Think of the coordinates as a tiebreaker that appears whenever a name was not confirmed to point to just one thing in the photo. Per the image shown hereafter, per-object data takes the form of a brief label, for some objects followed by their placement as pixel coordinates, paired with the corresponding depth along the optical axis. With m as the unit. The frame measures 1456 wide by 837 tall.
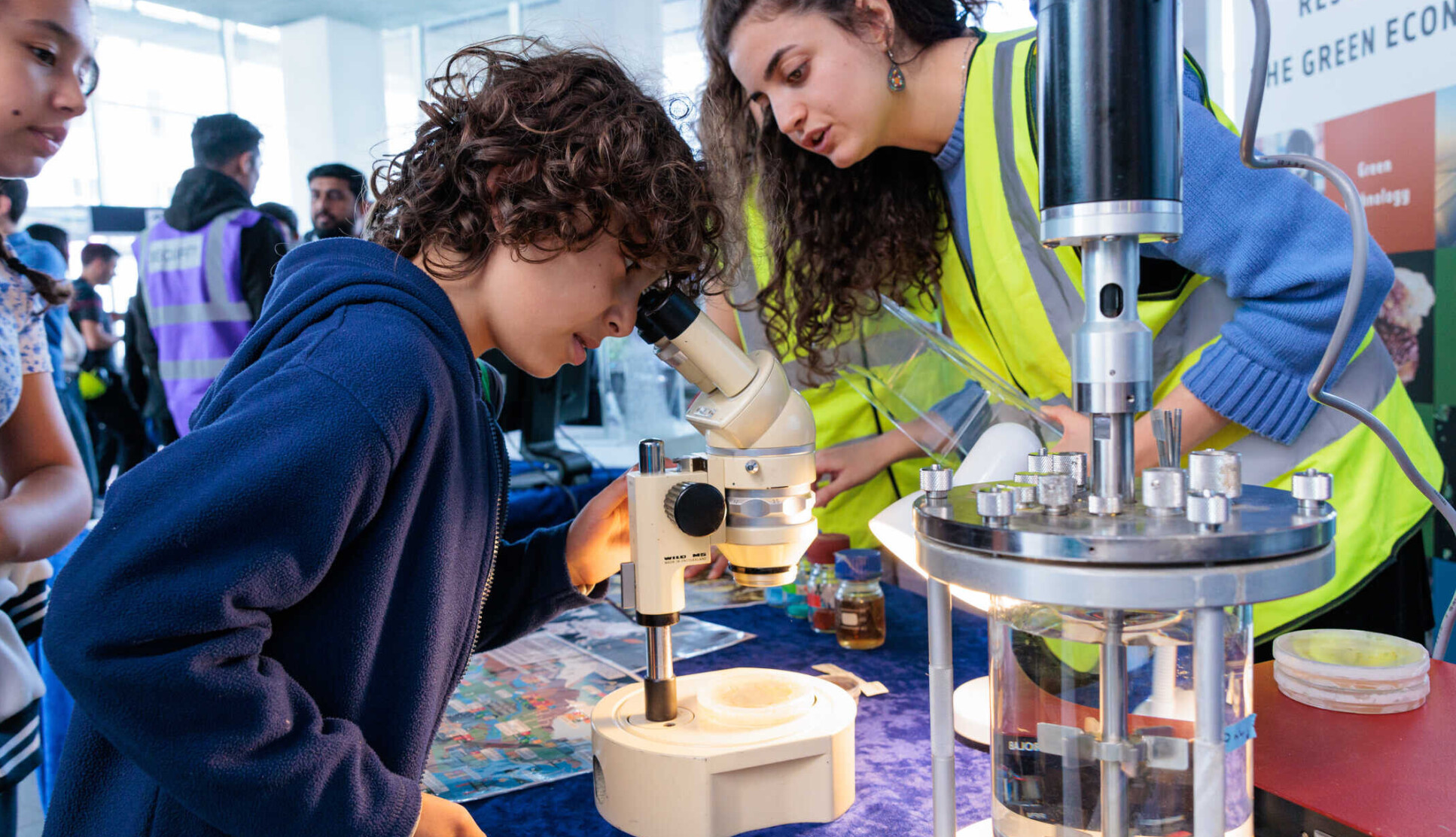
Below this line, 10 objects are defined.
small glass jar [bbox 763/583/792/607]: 1.67
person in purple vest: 3.36
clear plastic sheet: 1.29
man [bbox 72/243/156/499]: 5.24
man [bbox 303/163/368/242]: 3.88
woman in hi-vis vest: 1.16
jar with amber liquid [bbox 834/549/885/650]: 1.42
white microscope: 0.95
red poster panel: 2.08
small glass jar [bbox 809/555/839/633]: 1.51
